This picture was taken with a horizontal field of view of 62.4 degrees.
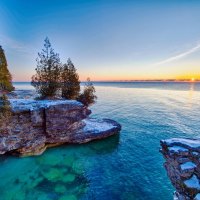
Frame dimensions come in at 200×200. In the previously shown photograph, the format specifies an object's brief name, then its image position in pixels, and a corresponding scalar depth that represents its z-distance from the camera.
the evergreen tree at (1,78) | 33.57
